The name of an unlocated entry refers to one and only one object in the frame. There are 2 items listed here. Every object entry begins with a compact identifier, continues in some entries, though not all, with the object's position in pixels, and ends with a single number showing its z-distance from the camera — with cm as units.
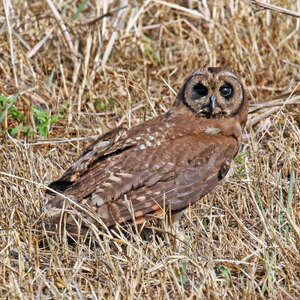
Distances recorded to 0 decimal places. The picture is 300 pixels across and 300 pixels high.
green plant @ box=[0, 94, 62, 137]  946
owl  686
